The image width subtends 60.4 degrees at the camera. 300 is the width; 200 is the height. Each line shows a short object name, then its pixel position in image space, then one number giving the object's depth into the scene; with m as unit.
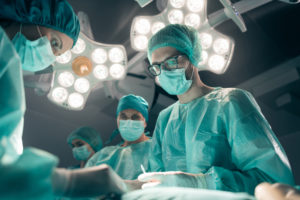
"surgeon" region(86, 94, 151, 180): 2.63
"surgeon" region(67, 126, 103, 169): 3.55
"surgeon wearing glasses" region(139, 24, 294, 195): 1.33
